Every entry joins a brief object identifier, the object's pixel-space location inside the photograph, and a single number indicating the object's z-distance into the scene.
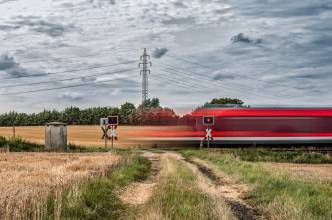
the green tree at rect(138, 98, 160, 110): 126.70
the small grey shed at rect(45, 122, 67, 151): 53.25
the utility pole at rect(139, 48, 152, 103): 65.19
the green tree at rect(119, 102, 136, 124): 99.81
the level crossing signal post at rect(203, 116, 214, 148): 48.81
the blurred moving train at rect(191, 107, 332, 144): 51.41
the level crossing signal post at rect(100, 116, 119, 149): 47.72
